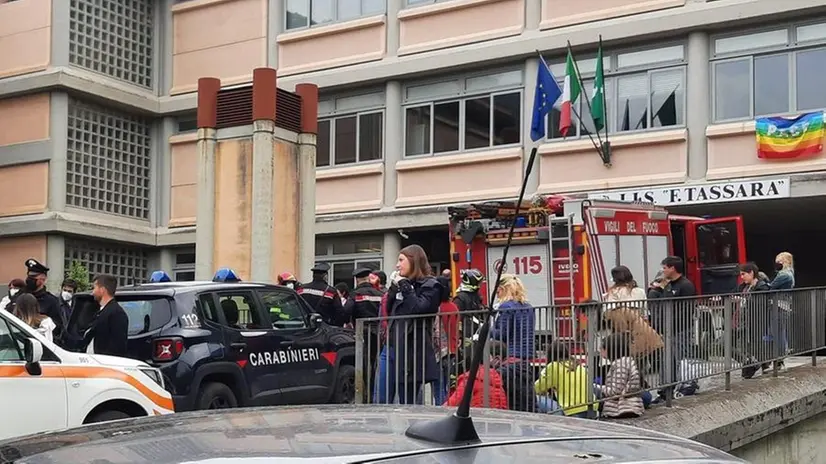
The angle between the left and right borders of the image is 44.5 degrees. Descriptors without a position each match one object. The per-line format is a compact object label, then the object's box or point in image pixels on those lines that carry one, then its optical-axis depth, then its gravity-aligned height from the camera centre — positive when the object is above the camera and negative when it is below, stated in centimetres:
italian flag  1895 +335
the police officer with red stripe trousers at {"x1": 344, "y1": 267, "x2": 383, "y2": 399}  1095 -36
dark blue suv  896 -71
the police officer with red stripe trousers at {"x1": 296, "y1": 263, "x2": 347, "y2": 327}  1163 -36
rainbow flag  1766 +231
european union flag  1883 +322
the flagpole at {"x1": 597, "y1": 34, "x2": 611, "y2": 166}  1975 +225
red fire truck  1434 +34
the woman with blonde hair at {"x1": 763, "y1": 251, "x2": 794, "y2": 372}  1085 -26
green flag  1923 +318
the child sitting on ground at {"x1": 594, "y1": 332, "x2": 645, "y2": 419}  808 -95
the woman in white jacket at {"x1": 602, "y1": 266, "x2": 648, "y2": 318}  930 -19
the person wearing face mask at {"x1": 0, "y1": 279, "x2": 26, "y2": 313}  1086 -28
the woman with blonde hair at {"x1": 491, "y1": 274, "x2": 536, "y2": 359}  750 -47
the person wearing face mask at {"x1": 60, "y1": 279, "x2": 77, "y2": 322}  1266 -36
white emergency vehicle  679 -85
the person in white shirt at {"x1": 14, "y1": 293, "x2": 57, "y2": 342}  905 -41
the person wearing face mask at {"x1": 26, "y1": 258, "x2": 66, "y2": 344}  1058 -29
